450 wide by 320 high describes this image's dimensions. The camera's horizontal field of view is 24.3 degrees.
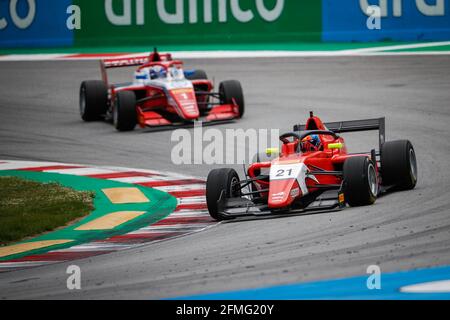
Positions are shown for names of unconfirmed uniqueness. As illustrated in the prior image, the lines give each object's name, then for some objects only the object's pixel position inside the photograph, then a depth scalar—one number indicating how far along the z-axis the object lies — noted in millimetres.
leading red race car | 11383
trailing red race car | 19094
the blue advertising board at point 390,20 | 25281
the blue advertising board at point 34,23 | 28422
